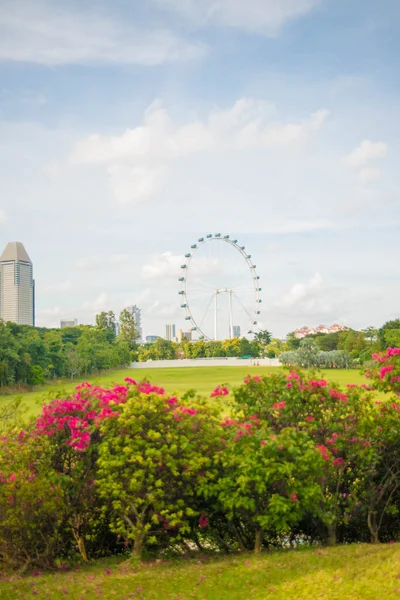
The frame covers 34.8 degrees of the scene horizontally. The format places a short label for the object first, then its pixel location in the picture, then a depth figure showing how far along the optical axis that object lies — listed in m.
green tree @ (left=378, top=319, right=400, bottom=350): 80.99
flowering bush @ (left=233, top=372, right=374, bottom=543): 11.94
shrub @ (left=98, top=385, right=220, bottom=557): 10.81
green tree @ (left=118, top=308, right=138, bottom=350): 143.75
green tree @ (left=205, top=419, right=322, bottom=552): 10.59
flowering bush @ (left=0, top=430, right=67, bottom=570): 11.09
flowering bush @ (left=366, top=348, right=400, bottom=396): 13.91
